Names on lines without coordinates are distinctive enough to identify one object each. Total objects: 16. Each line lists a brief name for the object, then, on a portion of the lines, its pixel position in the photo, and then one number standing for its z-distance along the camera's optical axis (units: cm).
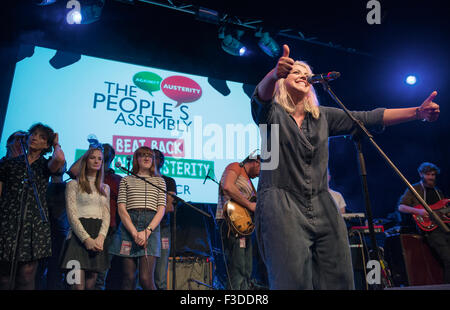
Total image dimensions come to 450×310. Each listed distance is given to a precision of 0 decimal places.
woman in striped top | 388
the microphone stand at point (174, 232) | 369
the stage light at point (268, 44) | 661
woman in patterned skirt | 336
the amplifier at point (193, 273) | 496
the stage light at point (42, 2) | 516
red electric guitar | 549
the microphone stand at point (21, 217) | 320
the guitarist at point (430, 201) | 540
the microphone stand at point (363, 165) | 203
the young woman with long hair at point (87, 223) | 362
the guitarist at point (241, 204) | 432
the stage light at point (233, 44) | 648
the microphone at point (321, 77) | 210
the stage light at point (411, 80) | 748
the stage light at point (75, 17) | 554
